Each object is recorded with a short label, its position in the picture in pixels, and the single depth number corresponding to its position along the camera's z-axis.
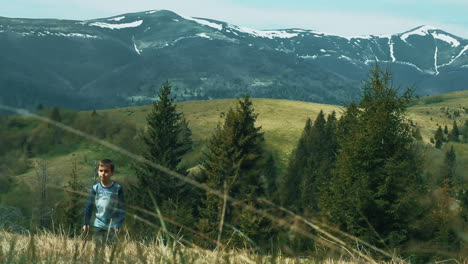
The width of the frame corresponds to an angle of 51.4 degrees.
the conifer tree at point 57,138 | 154.32
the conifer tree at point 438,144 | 189.48
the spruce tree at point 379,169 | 32.06
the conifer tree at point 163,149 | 60.75
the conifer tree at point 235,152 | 47.50
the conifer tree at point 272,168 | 101.24
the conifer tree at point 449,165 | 107.06
